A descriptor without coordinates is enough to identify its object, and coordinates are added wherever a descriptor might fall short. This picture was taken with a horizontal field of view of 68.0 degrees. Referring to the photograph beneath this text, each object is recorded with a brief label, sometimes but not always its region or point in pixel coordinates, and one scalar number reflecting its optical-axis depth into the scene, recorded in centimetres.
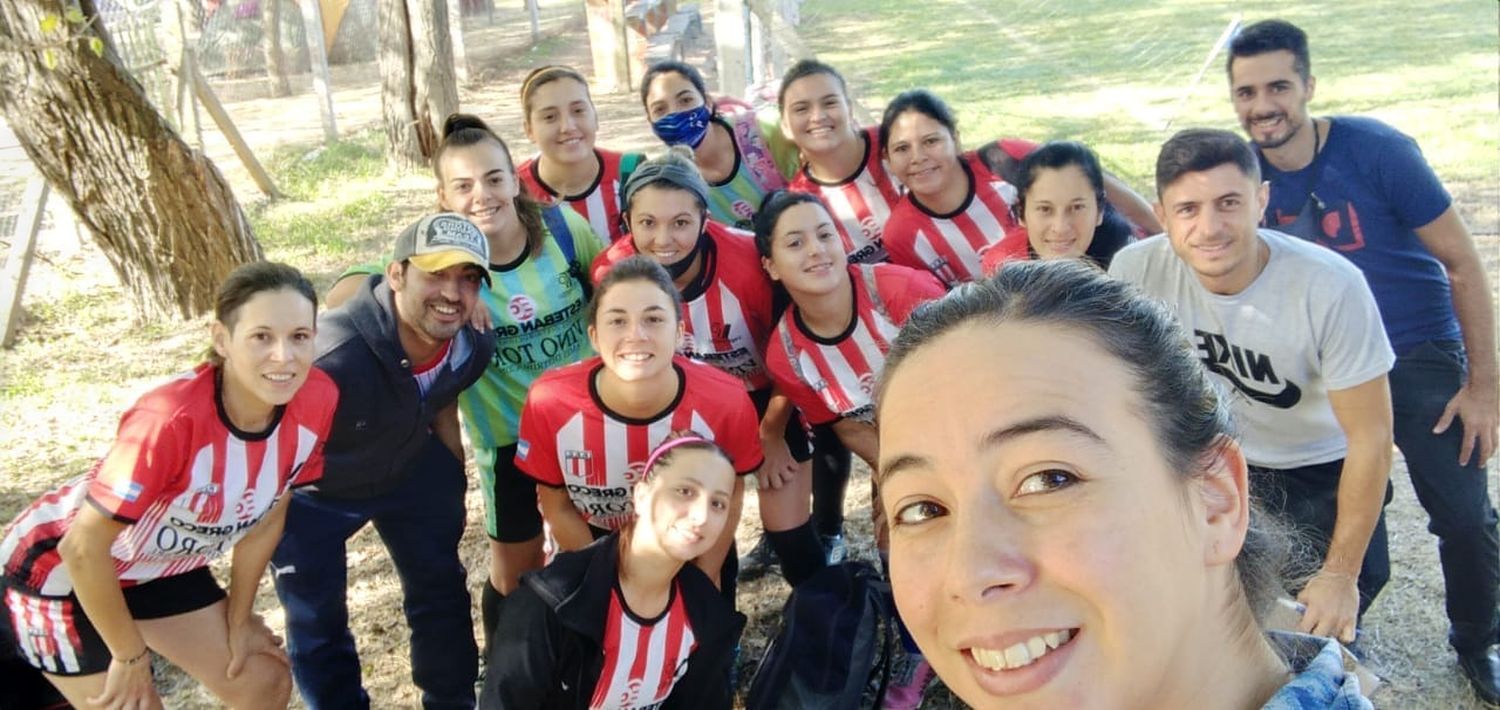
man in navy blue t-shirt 324
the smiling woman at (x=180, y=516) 265
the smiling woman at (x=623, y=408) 325
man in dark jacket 317
